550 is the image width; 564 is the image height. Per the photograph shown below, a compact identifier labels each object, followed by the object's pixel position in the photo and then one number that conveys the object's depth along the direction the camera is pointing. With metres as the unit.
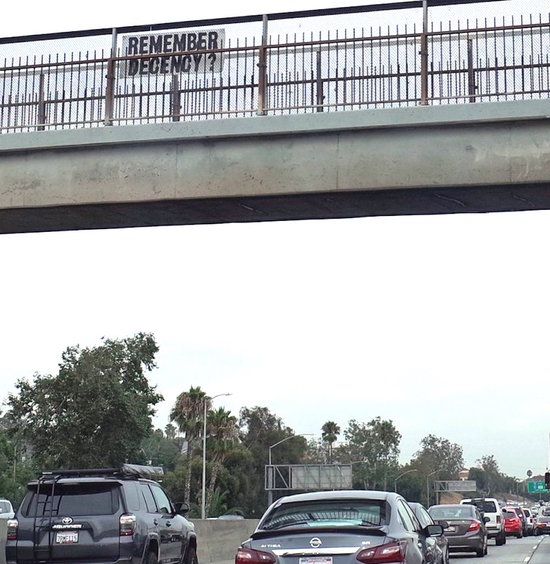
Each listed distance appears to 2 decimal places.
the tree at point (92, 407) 63.06
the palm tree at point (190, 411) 89.50
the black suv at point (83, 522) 14.45
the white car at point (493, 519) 41.75
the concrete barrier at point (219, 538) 26.80
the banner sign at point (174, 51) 15.98
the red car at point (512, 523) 54.72
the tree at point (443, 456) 182.25
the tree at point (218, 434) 93.12
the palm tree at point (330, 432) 129.75
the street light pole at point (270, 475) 84.89
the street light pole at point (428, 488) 149.46
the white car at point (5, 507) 36.51
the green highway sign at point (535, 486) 137.88
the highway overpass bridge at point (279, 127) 14.53
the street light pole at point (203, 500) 65.62
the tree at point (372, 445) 151.80
